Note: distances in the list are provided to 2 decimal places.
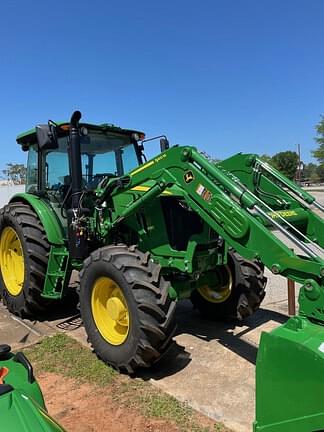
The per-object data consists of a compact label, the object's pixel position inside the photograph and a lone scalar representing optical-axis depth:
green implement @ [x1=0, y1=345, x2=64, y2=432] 1.55
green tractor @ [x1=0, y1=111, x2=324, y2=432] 2.56
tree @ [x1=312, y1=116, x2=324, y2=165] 44.94
